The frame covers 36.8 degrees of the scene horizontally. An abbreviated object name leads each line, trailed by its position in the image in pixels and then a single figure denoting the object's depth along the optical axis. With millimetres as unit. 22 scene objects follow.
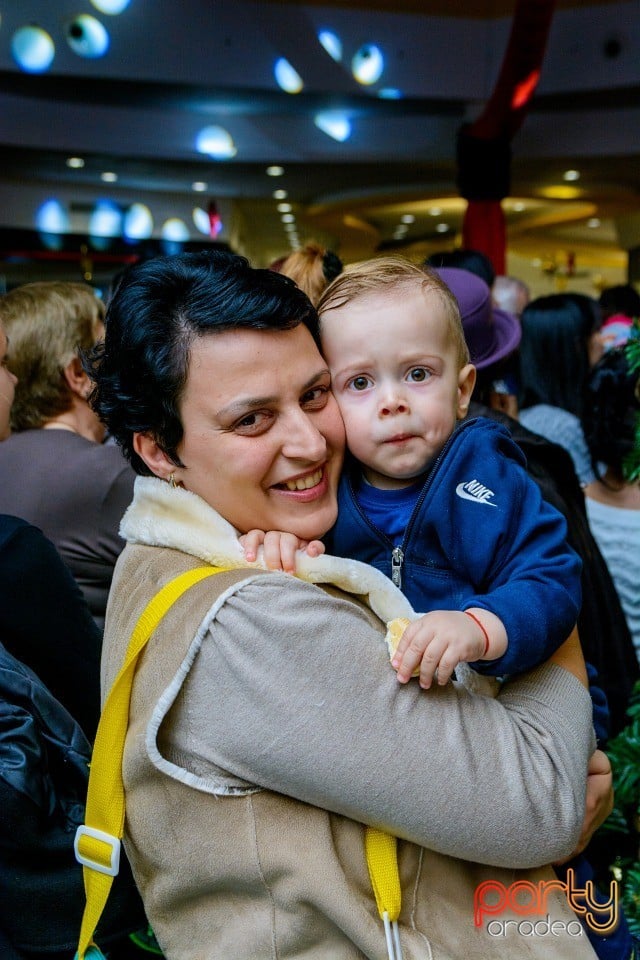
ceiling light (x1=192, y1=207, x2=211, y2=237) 13859
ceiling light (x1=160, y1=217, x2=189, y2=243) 13742
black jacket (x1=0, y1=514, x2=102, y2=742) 1594
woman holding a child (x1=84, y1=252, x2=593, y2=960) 1066
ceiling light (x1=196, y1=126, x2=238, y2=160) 11461
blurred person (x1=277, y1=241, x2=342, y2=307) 2164
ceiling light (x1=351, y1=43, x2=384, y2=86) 10727
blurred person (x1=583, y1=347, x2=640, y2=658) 2729
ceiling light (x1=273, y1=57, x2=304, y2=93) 10430
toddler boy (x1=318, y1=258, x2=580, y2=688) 1307
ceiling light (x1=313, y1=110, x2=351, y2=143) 11445
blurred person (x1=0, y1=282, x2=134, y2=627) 2473
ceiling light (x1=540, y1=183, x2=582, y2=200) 13445
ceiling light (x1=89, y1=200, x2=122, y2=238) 13297
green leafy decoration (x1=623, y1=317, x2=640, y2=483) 1728
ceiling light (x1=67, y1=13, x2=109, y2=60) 9788
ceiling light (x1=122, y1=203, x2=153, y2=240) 13516
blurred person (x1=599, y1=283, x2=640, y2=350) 6000
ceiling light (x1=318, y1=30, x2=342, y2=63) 10461
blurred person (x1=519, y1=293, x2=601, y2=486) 3553
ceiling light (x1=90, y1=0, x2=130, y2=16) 9929
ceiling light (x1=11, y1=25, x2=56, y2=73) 9438
